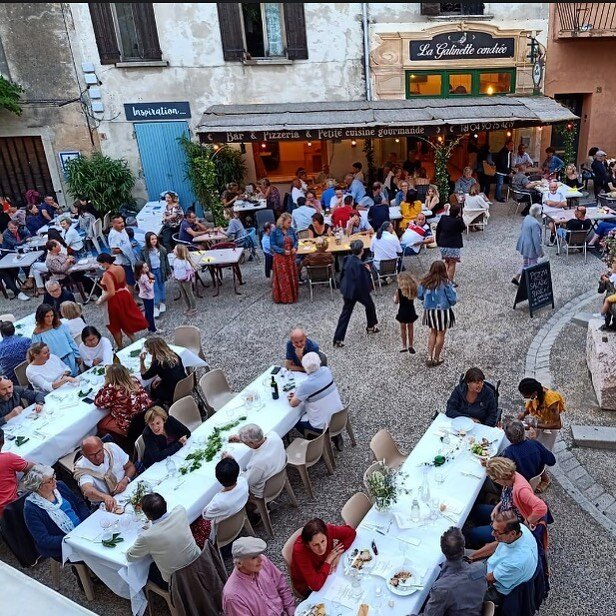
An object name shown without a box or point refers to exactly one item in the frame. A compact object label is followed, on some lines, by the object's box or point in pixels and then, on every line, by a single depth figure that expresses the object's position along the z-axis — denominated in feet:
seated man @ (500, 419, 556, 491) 15.83
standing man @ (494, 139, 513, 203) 52.95
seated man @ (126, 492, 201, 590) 13.97
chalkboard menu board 29.84
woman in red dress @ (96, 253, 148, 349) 28.27
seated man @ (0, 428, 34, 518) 16.84
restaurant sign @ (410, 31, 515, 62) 52.70
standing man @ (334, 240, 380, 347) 28.17
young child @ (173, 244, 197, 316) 33.73
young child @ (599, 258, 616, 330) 22.85
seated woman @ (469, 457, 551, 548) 14.24
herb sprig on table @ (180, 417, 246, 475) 17.84
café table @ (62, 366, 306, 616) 14.99
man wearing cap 12.68
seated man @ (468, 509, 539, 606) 12.76
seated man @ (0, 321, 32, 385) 24.57
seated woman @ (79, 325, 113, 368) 24.17
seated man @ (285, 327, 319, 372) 22.17
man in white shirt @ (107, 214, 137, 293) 35.09
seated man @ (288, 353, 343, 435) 19.75
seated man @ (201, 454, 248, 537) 15.37
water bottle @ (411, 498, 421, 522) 15.18
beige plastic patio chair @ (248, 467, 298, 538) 17.63
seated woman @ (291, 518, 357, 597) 13.62
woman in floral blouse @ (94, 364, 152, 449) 20.68
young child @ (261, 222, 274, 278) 36.35
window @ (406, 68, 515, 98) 54.85
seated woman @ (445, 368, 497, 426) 18.95
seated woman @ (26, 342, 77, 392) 22.61
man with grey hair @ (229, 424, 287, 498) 17.04
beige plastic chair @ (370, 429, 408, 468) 18.38
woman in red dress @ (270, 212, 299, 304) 33.53
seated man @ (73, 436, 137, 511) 16.61
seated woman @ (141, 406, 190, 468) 18.13
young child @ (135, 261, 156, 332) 29.86
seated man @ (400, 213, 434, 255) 36.35
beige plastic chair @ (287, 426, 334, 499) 18.97
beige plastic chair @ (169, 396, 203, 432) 21.33
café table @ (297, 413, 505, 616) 13.15
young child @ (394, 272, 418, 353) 25.36
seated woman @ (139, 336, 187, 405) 22.13
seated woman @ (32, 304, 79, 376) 24.25
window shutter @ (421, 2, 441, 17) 50.90
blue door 52.29
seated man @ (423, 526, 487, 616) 12.20
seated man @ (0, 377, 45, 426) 21.11
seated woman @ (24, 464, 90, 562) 15.66
